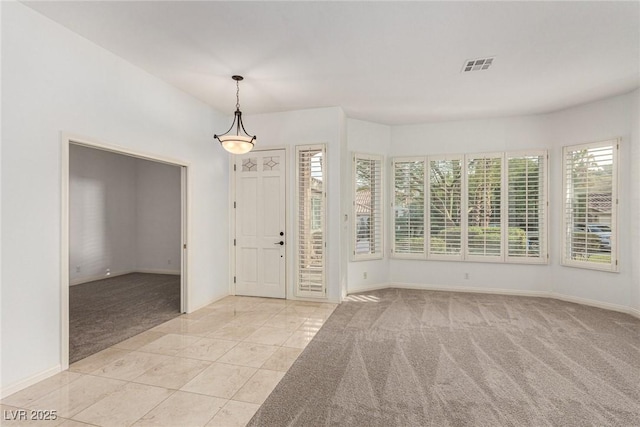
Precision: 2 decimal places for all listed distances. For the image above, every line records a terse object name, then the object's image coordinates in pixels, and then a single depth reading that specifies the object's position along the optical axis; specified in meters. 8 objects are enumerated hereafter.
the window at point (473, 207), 5.36
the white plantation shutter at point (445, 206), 5.71
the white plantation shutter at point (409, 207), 5.89
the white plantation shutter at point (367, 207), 5.68
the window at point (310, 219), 5.09
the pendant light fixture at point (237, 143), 3.75
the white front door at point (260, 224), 5.24
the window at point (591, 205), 4.62
